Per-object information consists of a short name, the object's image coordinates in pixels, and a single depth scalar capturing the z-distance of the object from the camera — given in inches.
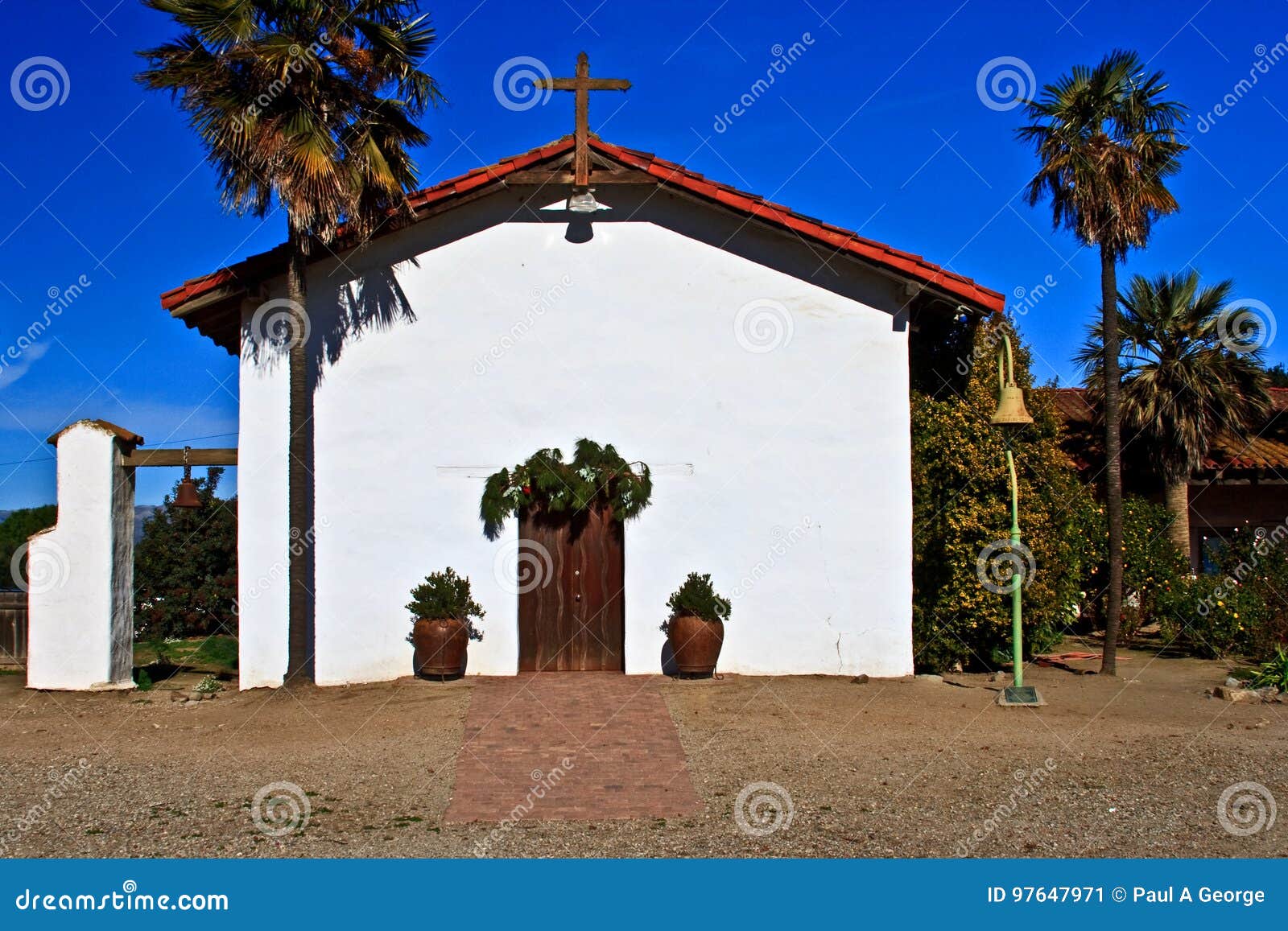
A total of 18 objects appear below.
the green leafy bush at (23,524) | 1019.9
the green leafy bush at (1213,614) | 577.9
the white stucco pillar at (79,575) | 489.4
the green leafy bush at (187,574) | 810.2
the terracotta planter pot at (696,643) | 482.0
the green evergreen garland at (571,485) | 497.0
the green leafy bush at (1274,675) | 482.6
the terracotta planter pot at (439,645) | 478.3
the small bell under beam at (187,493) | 504.7
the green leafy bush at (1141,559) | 650.2
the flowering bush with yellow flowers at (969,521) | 520.7
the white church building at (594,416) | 496.1
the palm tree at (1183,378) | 751.7
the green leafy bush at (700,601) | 484.4
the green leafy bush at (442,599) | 481.7
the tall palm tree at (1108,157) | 495.2
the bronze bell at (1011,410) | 421.1
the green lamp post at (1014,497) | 422.6
